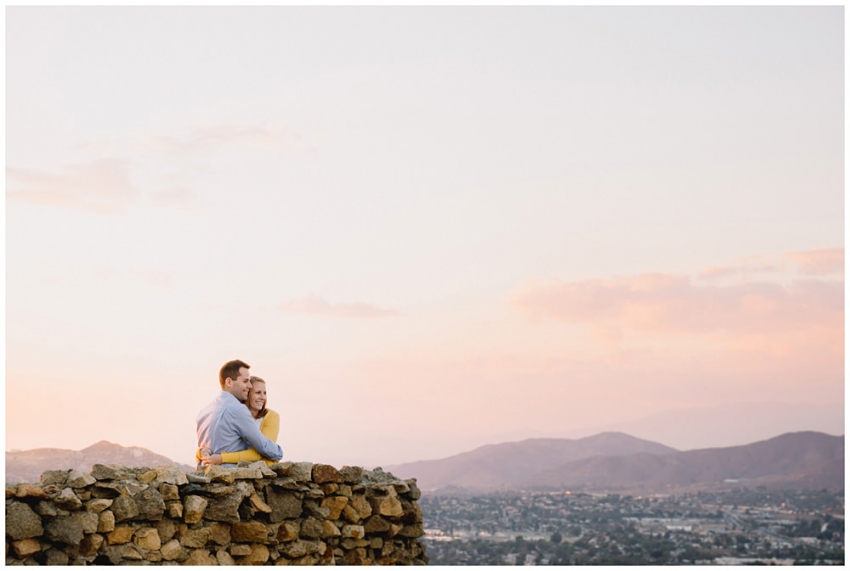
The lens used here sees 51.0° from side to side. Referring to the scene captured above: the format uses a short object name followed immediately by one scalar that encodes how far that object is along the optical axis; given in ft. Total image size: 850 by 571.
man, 26.55
